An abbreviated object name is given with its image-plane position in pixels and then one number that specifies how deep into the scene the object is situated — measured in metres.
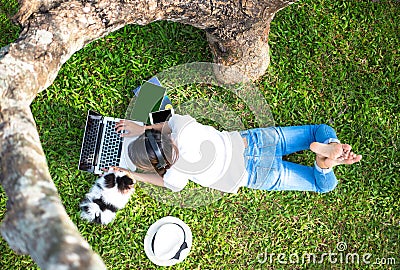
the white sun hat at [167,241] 3.49
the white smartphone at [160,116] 3.44
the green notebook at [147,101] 3.50
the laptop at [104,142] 3.45
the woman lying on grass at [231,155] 2.92
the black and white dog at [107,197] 3.36
